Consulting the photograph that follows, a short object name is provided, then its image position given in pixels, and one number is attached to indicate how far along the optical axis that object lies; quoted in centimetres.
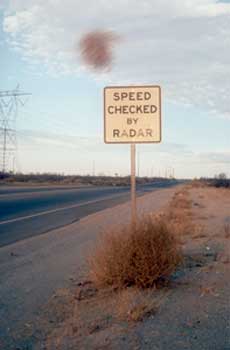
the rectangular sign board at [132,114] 1016
